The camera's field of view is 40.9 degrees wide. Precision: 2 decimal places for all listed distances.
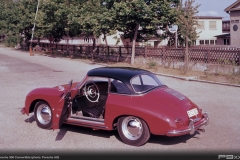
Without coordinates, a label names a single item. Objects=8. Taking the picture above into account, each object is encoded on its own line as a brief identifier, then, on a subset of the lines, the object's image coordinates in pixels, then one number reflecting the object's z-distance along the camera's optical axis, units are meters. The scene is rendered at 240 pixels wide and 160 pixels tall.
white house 51.53
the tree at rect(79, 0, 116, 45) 21.89
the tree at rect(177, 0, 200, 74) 17.75
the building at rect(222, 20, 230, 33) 63.11
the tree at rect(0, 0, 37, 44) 39.81
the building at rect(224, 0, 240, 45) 36.25
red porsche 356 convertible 5.97
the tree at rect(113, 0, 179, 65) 20.34
